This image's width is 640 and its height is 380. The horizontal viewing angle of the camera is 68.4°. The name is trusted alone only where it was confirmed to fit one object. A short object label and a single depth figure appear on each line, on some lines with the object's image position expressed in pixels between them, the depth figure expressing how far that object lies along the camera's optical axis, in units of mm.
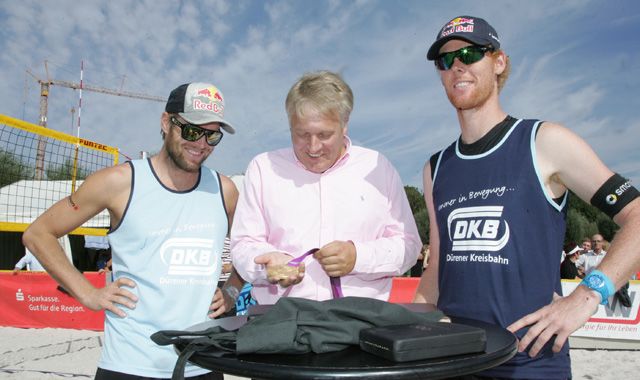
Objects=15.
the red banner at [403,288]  9055
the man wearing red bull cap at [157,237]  2449
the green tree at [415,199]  55769
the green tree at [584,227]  35062
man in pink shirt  2123
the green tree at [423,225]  34238
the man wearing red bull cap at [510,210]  1700
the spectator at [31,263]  11401
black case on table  1171
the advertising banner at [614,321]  8367
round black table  1108
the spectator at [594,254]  10324
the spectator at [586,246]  12242
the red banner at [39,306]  9359
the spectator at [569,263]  10148
